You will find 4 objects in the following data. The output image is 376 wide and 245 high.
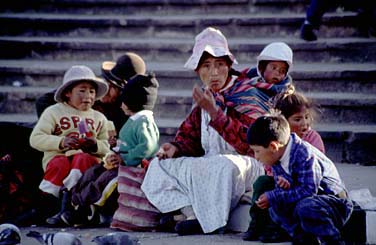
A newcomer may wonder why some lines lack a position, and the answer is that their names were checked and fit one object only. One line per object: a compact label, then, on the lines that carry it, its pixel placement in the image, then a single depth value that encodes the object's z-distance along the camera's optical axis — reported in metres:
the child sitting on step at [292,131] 10.59
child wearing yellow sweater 12.43
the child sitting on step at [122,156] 11.93
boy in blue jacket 9.92
